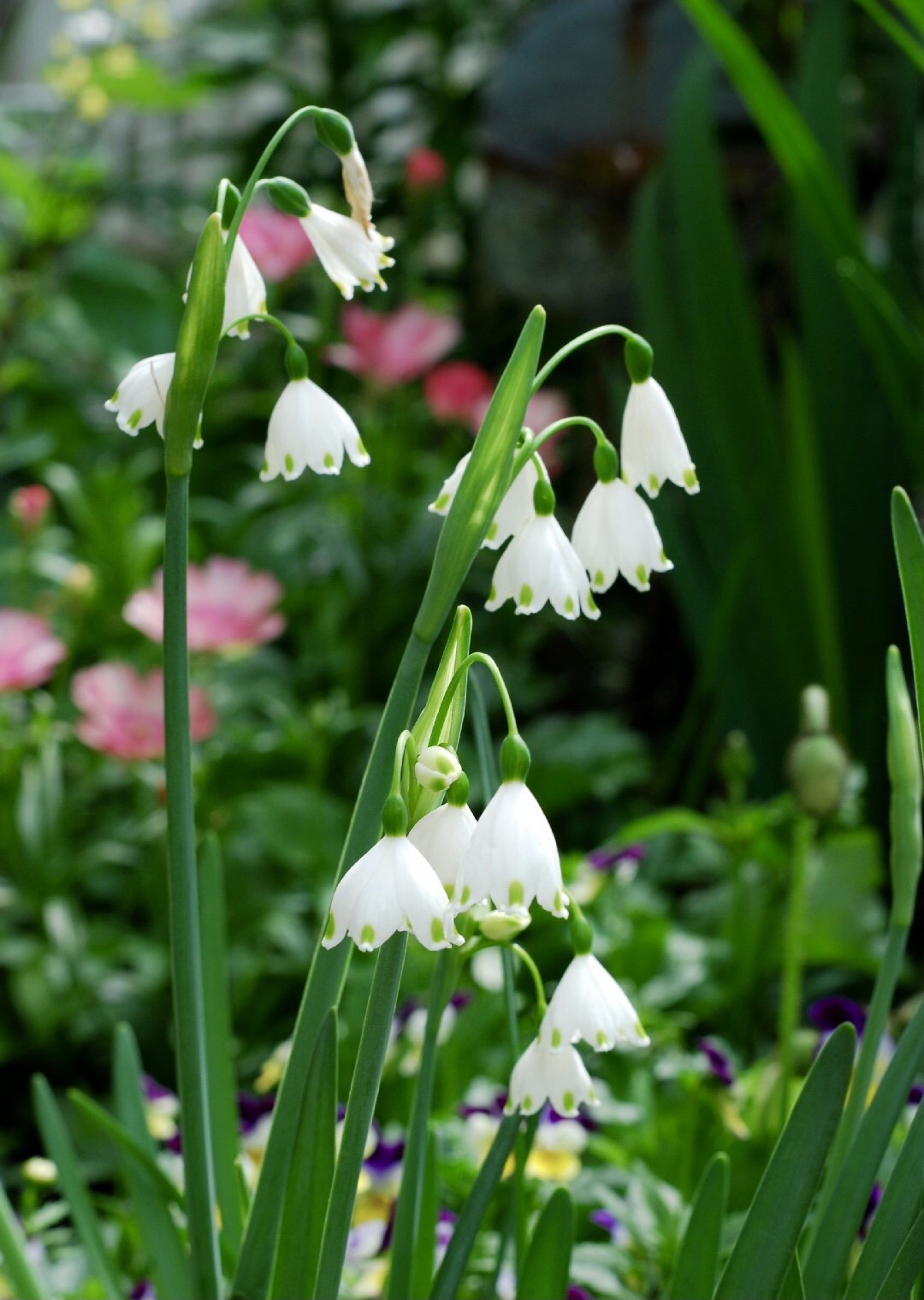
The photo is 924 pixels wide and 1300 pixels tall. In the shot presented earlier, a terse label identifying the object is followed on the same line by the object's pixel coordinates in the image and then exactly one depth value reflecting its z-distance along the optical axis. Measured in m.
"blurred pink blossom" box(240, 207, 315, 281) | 2.06
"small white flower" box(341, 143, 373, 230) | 0.82
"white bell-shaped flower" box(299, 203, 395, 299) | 0.82
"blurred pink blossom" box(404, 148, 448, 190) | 2.53
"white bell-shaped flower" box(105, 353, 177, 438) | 0.82
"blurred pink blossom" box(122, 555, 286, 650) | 1.46
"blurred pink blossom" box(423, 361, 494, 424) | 2.04
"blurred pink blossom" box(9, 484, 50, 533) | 1.63
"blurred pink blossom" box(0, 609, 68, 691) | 1.44
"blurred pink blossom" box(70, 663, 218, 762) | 1.41
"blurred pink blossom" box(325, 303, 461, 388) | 2.03
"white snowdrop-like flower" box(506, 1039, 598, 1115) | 0.82
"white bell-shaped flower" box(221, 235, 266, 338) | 0.84
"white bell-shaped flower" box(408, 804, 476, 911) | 0.79
